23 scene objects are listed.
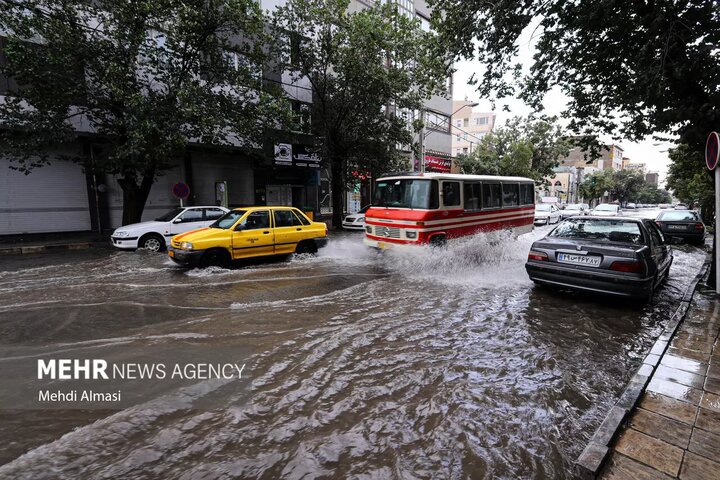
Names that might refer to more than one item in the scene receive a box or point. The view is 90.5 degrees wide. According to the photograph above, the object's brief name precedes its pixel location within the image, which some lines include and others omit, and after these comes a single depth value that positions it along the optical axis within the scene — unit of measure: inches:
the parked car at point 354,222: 737.6
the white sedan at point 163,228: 427.5
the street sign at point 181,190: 567.1
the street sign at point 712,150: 235.2
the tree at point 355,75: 609.9
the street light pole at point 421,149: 828.6
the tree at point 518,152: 1254.3
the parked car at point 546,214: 907.4
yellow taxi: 331.9
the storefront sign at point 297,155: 729.6
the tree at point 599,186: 2287.2
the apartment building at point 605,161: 3046.0
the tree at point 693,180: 557.8
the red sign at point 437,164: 1154.7
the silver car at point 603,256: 219.9
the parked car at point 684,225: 578.9
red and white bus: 355.6
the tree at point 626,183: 2758.4
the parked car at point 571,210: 1024.9
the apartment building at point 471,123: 2352.4
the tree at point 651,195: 3461.6
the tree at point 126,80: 414.9
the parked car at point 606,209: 913.3
